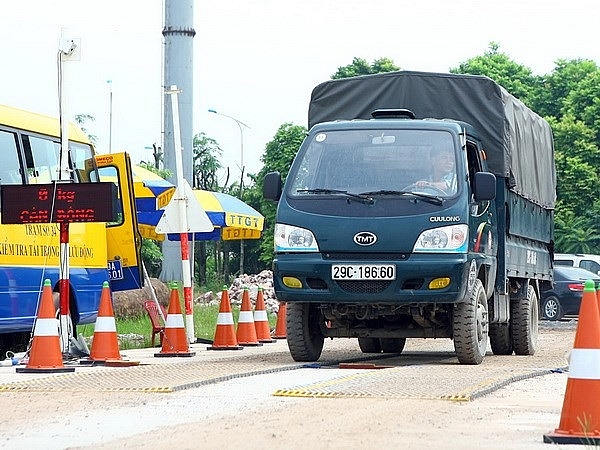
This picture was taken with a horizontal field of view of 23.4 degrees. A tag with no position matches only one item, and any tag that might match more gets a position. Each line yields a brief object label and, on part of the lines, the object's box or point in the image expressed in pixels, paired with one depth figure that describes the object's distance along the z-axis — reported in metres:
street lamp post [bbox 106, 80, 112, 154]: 67.03
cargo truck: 14.48
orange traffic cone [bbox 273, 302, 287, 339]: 23.41
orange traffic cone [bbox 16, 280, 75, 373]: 14.02
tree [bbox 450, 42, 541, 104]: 76.62
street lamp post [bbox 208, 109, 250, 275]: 64.75
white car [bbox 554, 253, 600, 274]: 40.59
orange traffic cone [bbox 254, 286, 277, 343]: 22.08
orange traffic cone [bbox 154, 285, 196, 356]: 17.19
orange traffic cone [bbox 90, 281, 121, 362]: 15.28
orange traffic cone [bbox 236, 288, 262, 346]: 20.53
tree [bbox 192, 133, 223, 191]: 65.38
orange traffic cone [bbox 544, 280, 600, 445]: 8.02
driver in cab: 14.90
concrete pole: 45.25
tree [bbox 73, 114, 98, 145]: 62.56
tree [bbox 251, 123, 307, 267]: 63.00
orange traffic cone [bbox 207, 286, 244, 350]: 19.12
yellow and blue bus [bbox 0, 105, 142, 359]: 16.62
